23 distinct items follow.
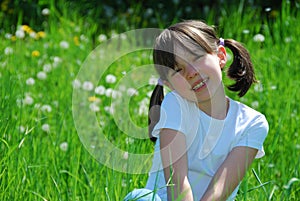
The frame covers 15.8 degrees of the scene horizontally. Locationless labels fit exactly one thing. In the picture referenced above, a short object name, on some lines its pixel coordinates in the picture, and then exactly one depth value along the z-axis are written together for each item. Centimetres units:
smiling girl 288
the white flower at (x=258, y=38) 497
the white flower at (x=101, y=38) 608
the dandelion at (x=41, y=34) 637
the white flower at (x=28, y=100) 454
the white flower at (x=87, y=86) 492
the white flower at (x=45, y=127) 408
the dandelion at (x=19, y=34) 573
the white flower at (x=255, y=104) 450
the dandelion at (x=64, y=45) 585
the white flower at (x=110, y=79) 494
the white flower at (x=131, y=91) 479
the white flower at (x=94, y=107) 448
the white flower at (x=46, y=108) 448
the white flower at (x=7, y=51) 512
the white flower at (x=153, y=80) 421
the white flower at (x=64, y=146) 383
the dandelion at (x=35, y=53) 575
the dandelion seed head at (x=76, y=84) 495
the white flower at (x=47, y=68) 537
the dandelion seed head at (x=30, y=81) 494
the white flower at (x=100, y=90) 479
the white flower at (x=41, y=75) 516
